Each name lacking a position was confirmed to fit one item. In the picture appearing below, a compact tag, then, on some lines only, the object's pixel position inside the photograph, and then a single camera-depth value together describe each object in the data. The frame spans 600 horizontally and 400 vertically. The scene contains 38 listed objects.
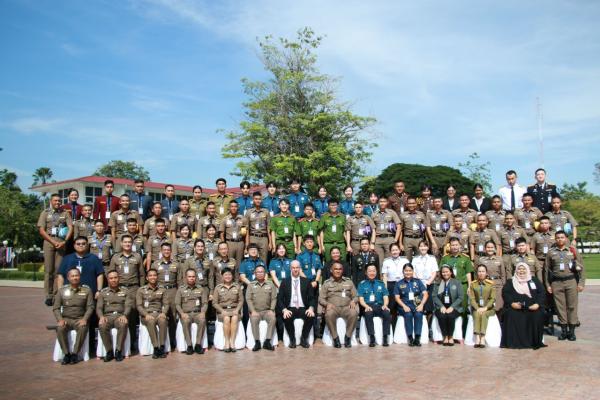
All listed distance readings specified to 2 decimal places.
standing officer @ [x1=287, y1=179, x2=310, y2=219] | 13.11
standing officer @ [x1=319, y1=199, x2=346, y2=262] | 11.95
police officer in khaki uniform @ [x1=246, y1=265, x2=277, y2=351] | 10.20
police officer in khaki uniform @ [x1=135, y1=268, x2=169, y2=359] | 9.49
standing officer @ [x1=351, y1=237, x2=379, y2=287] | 11.38
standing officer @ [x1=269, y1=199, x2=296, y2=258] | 11.89
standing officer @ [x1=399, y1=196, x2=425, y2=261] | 12.01
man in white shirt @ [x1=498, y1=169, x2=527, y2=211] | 12.55
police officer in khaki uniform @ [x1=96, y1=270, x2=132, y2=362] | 9.22
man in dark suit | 10.25
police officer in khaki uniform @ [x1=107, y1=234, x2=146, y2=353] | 10.30
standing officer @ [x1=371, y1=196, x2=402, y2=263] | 11.94
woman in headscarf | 9.53
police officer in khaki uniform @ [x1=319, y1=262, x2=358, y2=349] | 10.20
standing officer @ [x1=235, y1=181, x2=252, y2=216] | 12.76
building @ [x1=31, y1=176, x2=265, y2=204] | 46.06
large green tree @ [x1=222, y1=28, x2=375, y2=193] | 30.25
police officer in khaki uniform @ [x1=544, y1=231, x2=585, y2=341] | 10.29
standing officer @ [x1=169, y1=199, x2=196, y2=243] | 11.90
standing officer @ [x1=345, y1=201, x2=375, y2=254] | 11.93
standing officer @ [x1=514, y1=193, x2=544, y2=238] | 11.55
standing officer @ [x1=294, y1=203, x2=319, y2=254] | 11.99
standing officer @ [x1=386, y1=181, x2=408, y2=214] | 12.59
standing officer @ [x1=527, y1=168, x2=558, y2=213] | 12.06
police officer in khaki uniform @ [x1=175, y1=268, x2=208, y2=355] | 9.77
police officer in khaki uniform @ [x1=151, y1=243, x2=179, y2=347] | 10.15
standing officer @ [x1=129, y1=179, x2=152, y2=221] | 12.43
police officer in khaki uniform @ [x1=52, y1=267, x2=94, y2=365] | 8.99
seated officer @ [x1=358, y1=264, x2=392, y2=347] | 10.17
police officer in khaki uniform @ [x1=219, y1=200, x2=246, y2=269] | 11.77
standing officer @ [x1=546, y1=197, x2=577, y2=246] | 11.42
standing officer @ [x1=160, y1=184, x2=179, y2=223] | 12.37
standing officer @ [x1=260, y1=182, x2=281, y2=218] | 13.01
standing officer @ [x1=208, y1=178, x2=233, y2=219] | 12.58
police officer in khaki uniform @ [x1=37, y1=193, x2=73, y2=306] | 11.12
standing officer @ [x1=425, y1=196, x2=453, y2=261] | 12.01
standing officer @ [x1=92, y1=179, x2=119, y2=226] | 12.10
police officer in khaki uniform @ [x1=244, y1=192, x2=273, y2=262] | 11.99
